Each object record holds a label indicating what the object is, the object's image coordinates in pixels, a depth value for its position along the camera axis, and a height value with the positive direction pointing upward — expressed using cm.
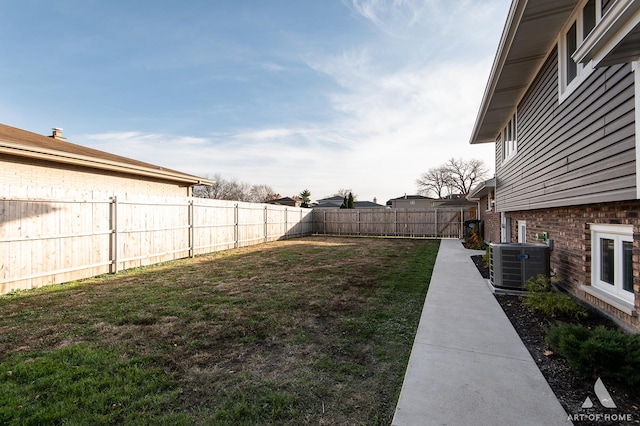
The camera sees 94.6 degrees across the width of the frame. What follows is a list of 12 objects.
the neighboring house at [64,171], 698 +134
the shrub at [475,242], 1250 -130
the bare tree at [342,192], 6607 +479
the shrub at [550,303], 397 -127
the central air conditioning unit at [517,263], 511 -89
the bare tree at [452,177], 4594 +586
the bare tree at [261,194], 4591 +317
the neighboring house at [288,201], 4775 +197
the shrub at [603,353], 228 -113
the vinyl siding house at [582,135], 274 +103
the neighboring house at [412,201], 4328 +176
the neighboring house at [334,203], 5524 +209
